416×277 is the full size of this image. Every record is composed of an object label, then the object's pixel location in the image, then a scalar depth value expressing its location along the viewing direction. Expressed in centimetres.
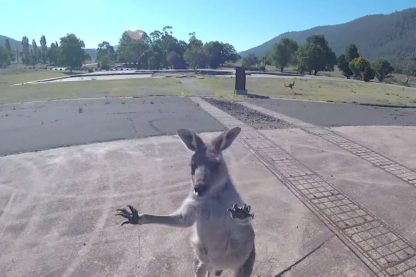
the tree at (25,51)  14762
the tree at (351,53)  7150
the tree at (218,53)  10012
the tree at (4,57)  12596
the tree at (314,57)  6944
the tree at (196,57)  9412
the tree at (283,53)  7806
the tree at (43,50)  15425
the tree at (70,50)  8838
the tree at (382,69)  6519
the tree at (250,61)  11506
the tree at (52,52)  12722
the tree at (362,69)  5872
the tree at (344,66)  7056
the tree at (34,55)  14425
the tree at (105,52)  11125
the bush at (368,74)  5853
